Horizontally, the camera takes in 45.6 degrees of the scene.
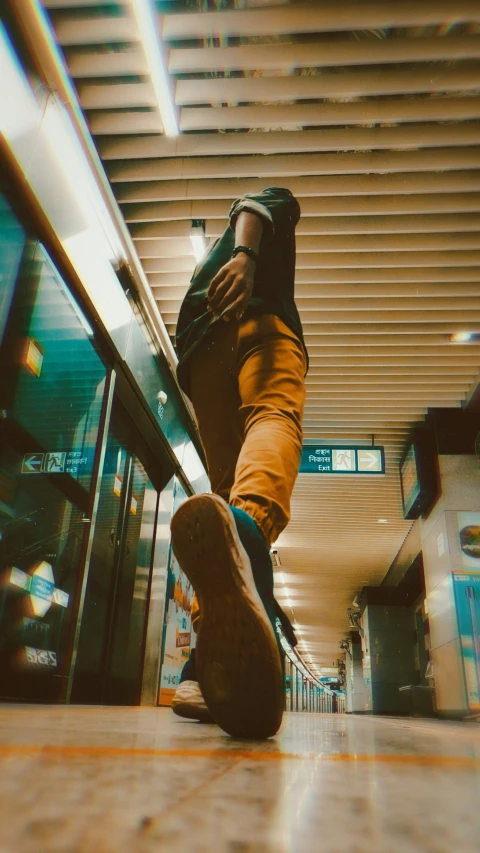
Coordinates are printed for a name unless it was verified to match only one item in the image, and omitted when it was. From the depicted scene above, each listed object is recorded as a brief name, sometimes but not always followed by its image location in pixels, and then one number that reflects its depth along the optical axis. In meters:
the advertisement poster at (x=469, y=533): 6.28
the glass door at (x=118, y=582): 3.97
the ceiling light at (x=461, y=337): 5.43
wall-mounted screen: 6.68
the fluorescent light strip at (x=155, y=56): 2.80
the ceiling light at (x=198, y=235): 4.27
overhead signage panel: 6.48
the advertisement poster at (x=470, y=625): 5.62
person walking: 0.84
